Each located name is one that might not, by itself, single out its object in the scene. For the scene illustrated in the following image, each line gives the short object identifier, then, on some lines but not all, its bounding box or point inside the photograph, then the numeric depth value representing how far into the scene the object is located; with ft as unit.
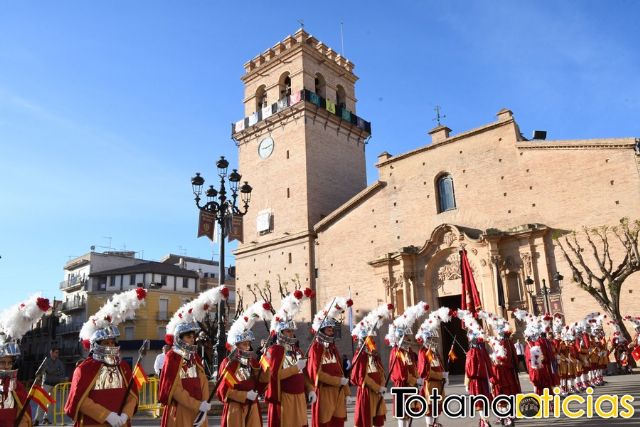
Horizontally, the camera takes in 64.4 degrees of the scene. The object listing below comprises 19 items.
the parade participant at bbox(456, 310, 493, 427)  32.60
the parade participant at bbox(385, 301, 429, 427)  30.88
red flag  41.55
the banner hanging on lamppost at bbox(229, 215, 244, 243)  52.85
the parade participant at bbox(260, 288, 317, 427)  22.79
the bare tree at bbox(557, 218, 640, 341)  64.95
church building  76.15
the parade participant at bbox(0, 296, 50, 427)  17.66
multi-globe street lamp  48.18
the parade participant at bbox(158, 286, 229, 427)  19.69
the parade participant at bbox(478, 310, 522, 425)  34.60
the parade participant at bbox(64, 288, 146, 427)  17.42
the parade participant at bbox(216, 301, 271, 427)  21.24
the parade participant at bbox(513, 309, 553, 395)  40.22
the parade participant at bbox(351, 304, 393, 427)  27.17
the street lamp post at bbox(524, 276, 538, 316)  75.46
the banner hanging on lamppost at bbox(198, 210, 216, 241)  50.19
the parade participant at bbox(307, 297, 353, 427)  25.08
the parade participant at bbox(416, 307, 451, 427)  32.76
